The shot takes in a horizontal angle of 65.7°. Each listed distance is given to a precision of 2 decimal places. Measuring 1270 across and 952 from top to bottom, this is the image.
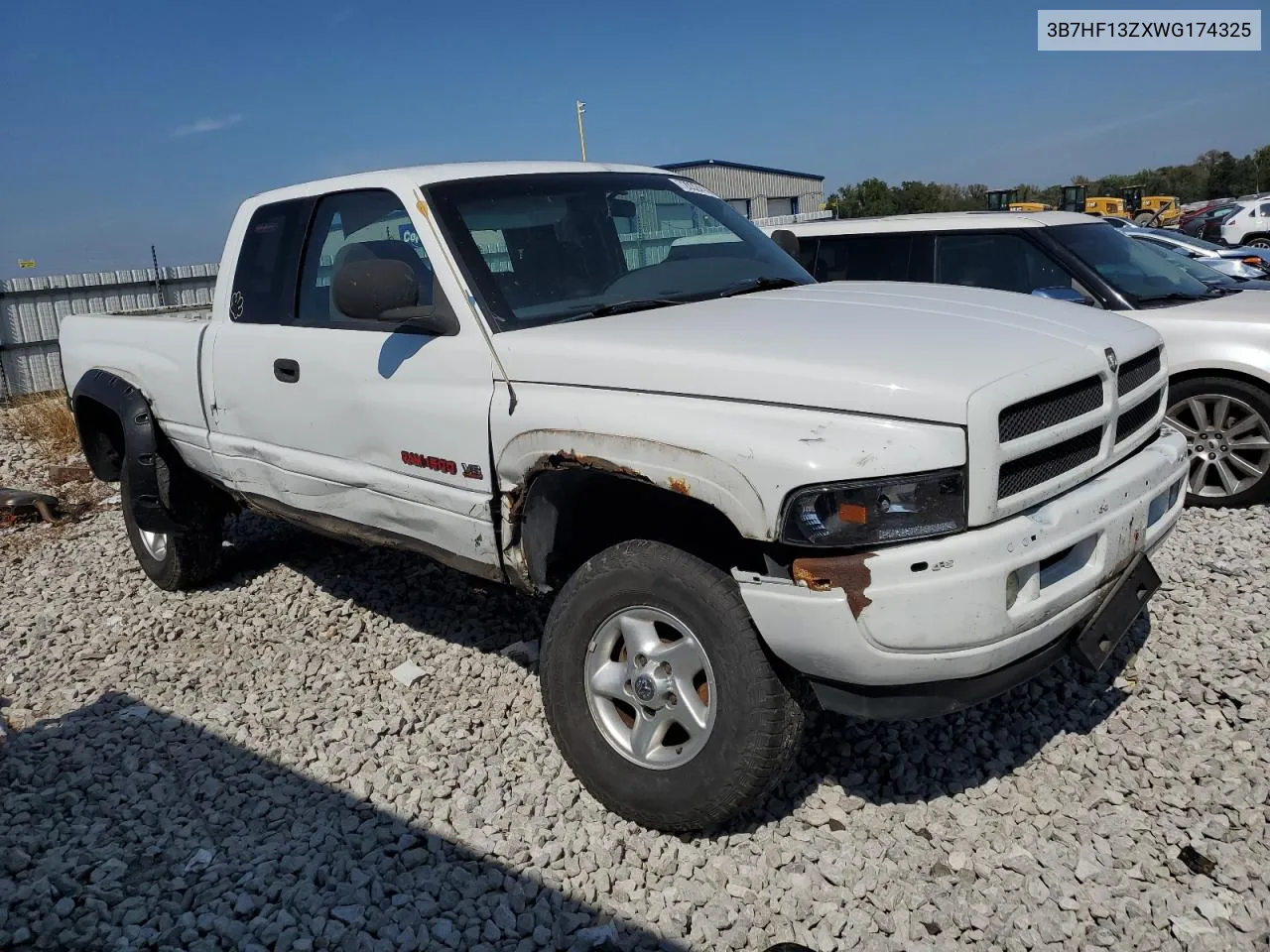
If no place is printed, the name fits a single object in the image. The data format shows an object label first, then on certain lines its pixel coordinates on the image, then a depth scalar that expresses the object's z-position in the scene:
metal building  34.84
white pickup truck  2.46
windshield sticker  4.41
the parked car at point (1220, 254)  12.46
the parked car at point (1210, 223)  26.06
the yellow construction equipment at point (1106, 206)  33.72
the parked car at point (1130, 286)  5.69
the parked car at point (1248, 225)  25.20
